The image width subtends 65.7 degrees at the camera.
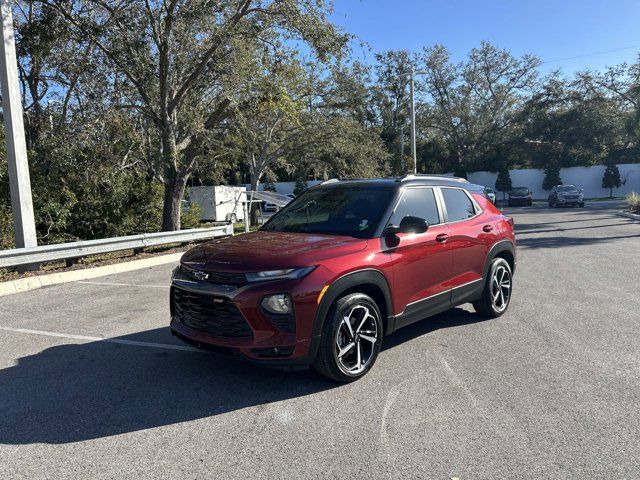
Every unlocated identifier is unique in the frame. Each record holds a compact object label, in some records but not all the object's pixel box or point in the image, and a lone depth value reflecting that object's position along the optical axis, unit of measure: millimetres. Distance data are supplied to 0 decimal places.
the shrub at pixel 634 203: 22662
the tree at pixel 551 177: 43375
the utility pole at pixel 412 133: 30270
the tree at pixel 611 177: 41312
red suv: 3949
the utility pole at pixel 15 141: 10070
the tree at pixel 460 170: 48312
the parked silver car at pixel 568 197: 31531
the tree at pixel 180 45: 13086
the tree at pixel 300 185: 45725
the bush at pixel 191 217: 18609
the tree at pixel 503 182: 44969
